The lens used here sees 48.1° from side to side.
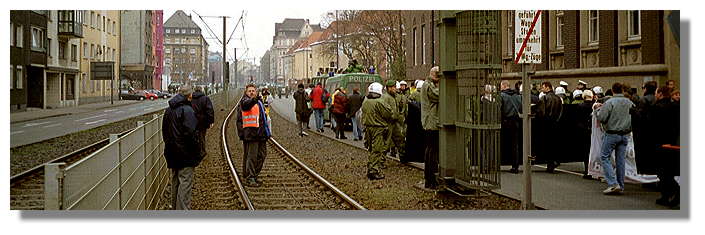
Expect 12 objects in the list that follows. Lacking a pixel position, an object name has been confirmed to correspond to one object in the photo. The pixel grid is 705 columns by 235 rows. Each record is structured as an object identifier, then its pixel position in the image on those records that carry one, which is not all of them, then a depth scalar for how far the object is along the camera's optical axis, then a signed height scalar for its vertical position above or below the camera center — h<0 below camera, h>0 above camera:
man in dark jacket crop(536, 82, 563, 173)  12.34 -0.15
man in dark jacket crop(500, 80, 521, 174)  12.27 -0.24
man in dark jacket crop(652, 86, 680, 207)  8.83 -0.36
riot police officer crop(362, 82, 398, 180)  11.79 -0.18
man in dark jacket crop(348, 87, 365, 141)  19.50 +0.07
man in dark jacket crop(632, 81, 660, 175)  9.42 -0.30
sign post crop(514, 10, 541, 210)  7.77 +0.64
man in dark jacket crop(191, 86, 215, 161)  9.70 +0.00
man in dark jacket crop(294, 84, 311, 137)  19.19 +0.10
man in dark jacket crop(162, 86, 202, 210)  8.50 -0.33
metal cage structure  8.60 +0.16
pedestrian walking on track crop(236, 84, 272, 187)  11.01 -0.29
